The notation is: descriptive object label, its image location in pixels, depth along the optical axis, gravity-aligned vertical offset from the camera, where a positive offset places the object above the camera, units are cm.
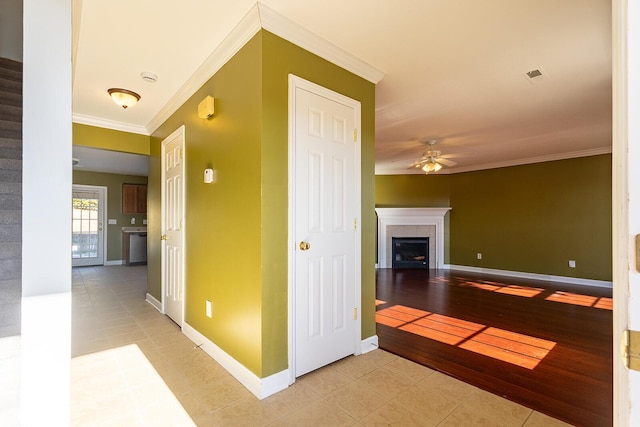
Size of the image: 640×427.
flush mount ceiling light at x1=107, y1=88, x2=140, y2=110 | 309 +118
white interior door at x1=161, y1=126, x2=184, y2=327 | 330 -13
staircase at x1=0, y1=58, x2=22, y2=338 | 214 -3
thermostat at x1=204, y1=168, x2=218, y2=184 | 262 +32
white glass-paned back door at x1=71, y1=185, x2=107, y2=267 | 739 -26
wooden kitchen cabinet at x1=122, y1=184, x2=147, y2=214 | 803 +39
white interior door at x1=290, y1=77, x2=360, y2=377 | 222 -9
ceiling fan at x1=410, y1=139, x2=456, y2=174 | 492 +84
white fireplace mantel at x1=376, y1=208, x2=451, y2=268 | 768 -17
